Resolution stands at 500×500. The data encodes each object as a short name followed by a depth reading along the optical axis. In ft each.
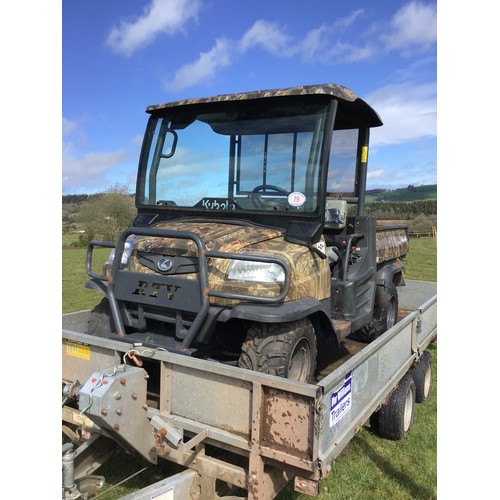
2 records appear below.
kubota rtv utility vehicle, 10.57
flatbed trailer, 8.25
